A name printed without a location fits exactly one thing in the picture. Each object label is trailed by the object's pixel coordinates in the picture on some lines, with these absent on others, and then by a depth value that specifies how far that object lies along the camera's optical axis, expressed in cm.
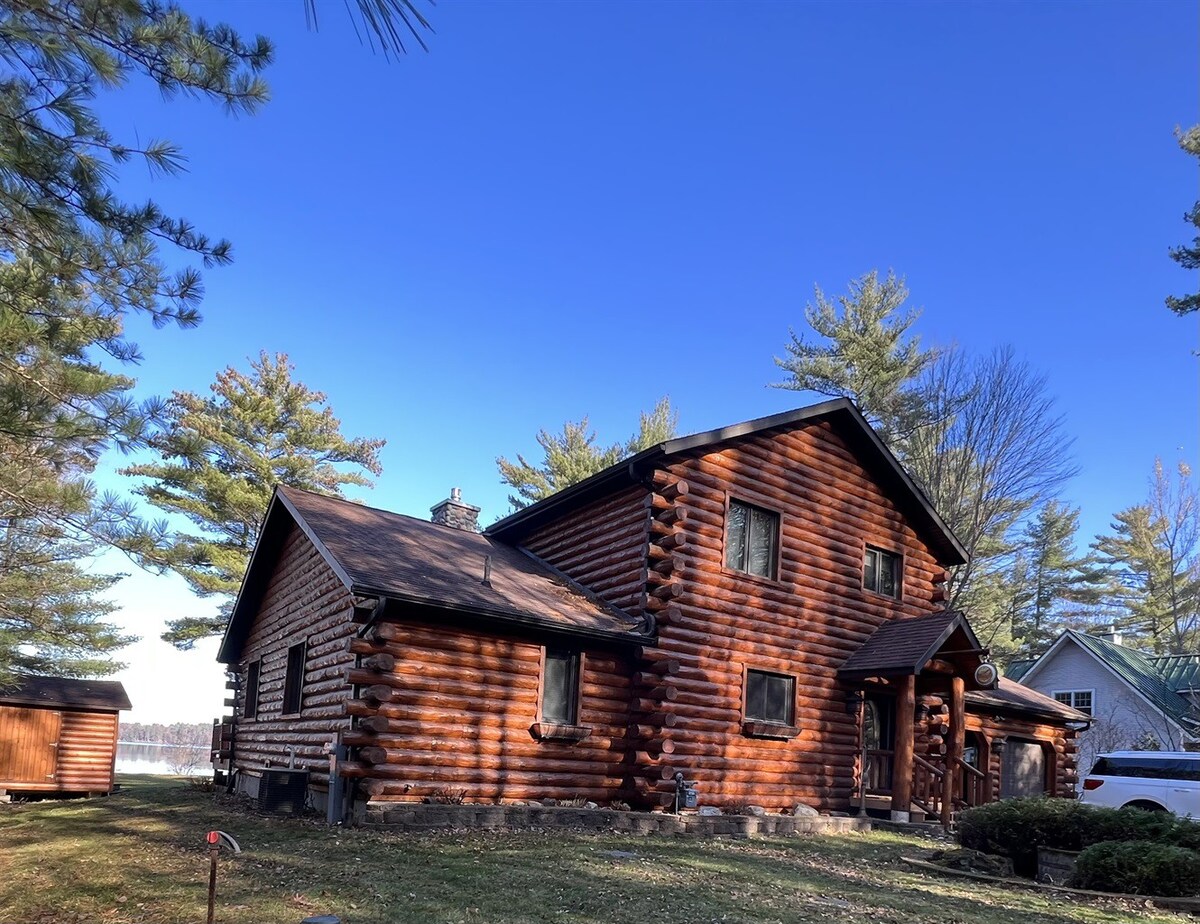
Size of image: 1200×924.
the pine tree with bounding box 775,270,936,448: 3562
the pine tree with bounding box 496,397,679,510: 4275
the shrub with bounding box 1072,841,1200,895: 1030
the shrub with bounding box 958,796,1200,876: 1141
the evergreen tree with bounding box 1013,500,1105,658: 5231
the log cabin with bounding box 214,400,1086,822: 1391
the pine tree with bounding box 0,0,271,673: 709
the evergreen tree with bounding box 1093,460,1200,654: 4356
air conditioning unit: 1466
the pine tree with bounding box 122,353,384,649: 3478
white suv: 1800
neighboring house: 3291
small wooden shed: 2403
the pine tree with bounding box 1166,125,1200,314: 1614
